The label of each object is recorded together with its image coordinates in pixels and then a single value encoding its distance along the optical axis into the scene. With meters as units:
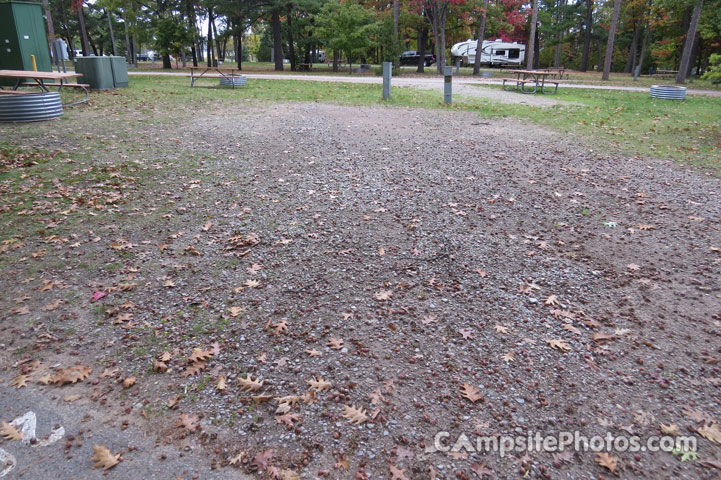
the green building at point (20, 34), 13.81
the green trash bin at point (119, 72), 16.08
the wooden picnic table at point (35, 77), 10.53
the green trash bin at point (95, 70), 15.21
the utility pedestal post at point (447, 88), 14.02
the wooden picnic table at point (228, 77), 18.35
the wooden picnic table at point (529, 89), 18.55
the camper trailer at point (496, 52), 41.78
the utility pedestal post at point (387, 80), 14.81
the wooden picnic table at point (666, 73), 33.75
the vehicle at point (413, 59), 44.62
